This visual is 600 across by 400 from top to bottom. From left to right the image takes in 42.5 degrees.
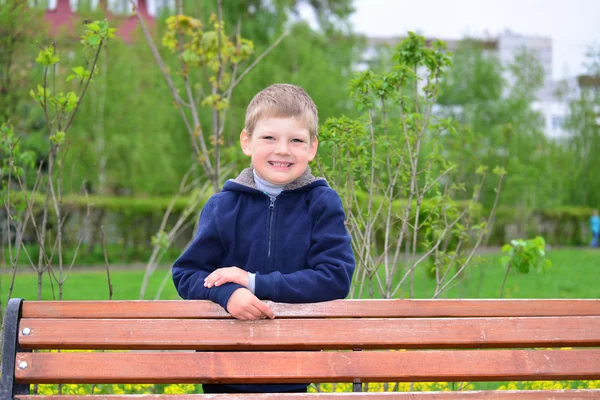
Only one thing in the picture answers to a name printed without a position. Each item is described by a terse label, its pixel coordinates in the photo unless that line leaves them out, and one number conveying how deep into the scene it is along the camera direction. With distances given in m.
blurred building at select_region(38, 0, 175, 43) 18.17
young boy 2.59
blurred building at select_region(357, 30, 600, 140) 28.72
